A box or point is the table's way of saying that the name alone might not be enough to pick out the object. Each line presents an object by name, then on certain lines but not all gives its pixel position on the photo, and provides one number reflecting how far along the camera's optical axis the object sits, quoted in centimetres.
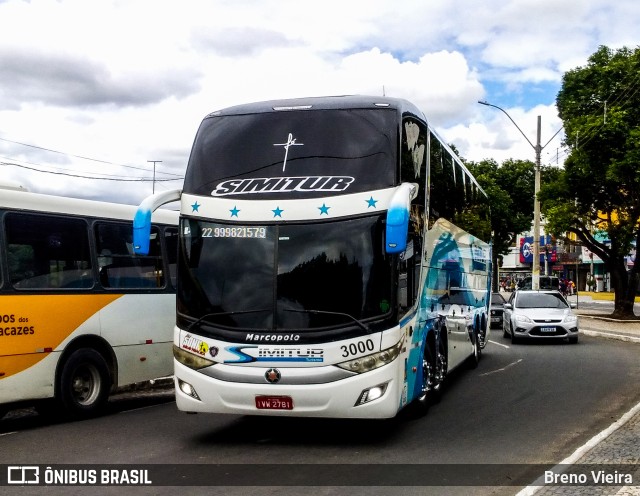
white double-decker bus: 823
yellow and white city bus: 977
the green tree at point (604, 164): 2931
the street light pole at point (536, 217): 3359
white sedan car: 2289
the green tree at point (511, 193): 5981
